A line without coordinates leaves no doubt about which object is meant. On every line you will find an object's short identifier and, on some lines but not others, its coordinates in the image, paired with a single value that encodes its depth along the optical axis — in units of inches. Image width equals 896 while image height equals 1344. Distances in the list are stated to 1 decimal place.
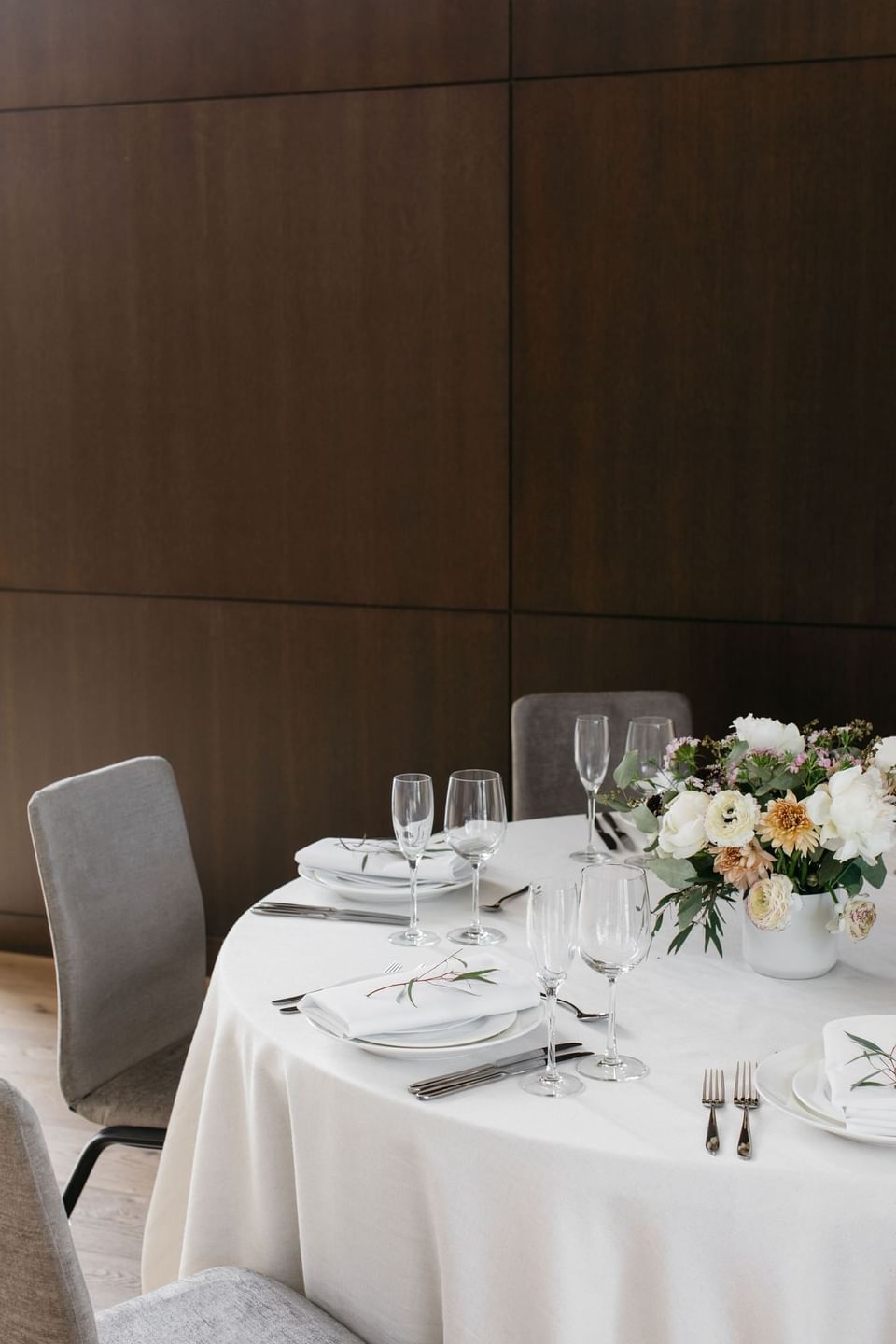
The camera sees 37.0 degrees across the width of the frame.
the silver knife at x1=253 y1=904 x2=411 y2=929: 76.0
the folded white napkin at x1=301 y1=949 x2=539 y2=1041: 57.6
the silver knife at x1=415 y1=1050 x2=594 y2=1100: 53.8
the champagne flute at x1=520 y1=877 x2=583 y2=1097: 52.8
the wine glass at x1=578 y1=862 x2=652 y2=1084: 53.1
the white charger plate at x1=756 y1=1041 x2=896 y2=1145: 50.5
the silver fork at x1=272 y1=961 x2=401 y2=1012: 63.5
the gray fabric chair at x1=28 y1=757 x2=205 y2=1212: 86.2
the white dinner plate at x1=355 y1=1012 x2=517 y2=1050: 56.7
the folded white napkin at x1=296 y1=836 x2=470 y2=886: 79.2
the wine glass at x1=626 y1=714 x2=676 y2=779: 83.4
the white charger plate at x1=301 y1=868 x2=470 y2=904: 77.9
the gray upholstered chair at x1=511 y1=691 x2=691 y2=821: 118.8
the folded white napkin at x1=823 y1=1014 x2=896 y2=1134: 49.9
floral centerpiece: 62.3
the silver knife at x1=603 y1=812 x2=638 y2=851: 91.0
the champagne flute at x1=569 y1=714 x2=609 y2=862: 85.2
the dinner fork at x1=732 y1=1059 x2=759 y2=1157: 53.2
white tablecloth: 48.6
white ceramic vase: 65.7
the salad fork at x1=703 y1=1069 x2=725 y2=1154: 52.9
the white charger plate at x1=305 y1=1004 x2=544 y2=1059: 56.1
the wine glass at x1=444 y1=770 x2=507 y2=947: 69.4
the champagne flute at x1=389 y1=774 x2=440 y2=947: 70.4
